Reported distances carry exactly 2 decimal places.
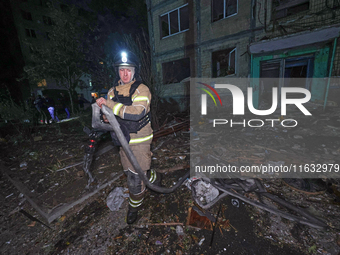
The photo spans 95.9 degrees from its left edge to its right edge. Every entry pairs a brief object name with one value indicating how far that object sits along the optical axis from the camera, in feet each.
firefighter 6.75
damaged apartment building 22.30
